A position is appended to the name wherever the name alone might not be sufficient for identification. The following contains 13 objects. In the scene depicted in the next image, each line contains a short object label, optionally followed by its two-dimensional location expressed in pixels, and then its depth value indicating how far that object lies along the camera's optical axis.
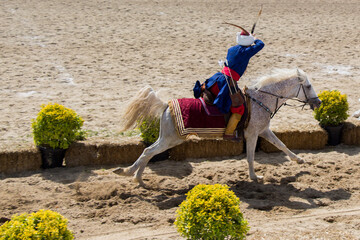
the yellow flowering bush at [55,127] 17.45
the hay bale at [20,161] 17.36
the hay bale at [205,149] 19.06
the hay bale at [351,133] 20.64
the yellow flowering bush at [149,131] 17.91
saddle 15.93
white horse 16.41
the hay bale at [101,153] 18.19
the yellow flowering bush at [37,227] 10.23
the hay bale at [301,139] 19.97
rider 15.82
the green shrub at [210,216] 11.09
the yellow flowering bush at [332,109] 20.16
